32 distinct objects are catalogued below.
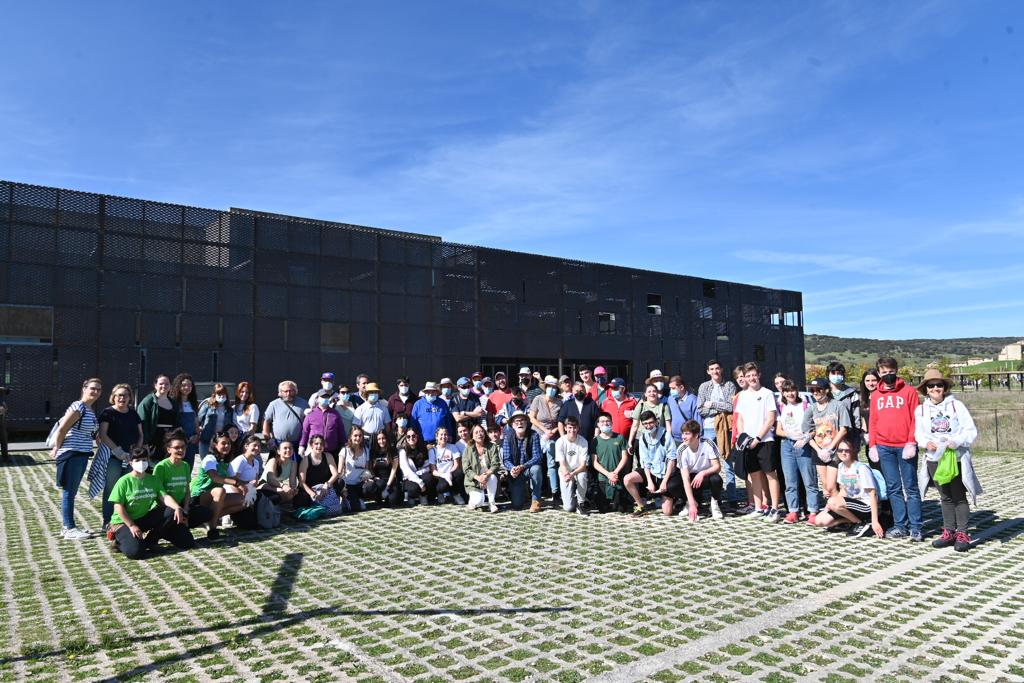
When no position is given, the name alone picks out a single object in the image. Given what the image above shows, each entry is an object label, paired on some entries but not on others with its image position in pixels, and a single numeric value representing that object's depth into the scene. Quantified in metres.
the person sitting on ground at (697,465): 8.61
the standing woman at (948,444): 6.71
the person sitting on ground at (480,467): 9.31
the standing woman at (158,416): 7.98
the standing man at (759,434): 8.30
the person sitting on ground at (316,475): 8.80
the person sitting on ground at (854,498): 7.43
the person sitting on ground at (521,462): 9.42
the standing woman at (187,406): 8.43
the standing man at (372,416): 10.20
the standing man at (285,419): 9.42
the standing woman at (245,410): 9.73
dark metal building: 21.11
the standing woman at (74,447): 7.19
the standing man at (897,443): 7.16
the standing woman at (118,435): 7.37
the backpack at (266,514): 8.01
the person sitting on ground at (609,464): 9.09
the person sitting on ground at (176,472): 7.11
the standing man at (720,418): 9.38
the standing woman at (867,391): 7.79
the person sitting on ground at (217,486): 7.61
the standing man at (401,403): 10.88
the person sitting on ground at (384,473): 9.59
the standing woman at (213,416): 9.52
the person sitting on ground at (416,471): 9.69
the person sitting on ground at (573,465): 9.11
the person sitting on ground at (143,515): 6.63
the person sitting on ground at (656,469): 8.82
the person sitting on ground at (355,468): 9.33
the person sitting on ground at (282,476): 8.43
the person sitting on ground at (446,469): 9.75
